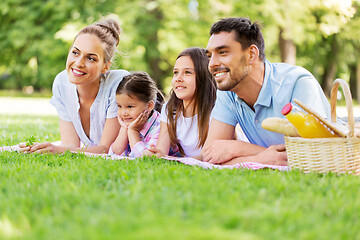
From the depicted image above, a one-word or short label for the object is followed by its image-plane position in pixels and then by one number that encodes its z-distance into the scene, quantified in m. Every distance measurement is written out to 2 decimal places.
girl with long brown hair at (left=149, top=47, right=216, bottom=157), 4.78
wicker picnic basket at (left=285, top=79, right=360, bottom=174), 3.29
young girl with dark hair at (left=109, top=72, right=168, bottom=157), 4.90
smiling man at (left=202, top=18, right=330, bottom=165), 3.91
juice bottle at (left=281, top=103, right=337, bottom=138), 3.40
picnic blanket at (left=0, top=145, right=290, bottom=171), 3.65
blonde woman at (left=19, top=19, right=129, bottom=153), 4.96
